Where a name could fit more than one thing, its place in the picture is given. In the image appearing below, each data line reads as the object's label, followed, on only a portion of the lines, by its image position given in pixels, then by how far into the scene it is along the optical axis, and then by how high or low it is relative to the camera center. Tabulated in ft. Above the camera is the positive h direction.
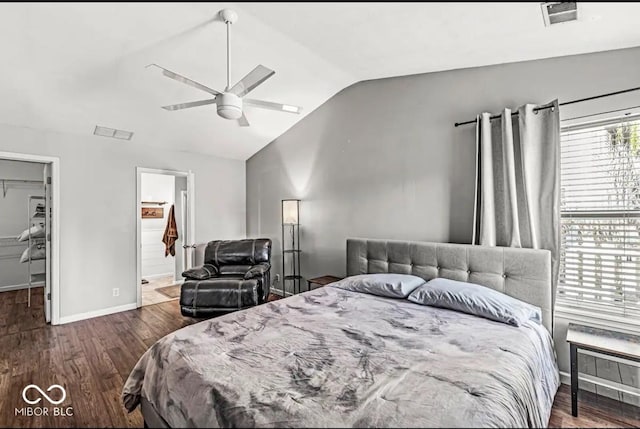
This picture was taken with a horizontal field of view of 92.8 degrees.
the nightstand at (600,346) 6.22 -2.78
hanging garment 20.52 -1.00
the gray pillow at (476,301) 6.88 -2.08
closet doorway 15.80 -0.74
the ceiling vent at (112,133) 12.74 +3.78
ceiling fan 7.16 +3.03
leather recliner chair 11.85 -2.49
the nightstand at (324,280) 12.39 -2.59
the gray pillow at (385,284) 8.70 -1.99
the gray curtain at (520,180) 7.97 +1.00
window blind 7.24 -0.09
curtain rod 7.16 +2.95
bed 3.81 -2.36
